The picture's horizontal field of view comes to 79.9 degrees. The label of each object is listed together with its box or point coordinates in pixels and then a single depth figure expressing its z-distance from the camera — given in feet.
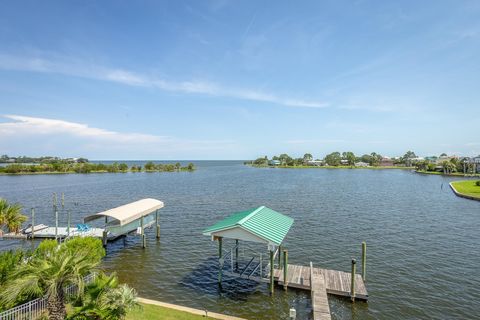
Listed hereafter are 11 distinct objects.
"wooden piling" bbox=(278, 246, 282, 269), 68.49
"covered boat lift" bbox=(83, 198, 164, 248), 81.87
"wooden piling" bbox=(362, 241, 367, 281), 63.57
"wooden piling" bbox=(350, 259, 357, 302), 53.67
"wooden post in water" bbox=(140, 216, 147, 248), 86.76
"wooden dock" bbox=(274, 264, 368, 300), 55.47
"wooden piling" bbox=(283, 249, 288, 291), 58.46
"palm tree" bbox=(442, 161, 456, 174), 420.36
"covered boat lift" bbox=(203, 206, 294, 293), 54.95
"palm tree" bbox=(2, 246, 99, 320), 33.35
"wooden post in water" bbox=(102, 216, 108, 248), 88.02
